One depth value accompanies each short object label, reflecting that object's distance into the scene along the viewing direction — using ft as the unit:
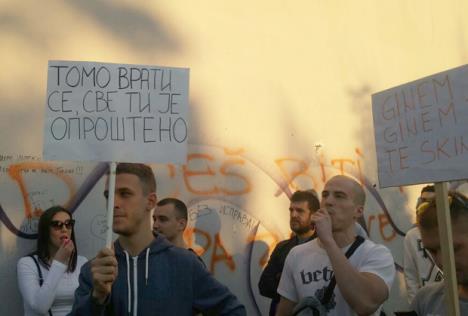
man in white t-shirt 9.45
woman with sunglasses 12.39
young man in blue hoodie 8.16
